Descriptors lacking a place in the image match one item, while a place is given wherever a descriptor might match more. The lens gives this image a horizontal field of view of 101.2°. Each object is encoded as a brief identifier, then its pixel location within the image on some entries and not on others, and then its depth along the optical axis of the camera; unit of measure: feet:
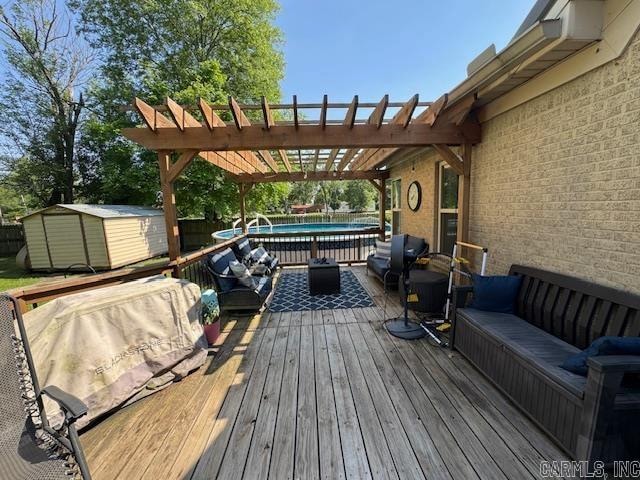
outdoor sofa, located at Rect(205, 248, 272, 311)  12.66
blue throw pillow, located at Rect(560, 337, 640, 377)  4.75
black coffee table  15.69
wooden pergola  10.71
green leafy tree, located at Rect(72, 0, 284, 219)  32.73
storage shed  28.25
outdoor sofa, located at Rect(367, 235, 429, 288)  16.10
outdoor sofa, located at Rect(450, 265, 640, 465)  4.65
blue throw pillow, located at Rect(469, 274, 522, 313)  9.00
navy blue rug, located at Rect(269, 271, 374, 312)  14.21
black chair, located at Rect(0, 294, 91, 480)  3.96
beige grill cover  6.24
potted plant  10.37
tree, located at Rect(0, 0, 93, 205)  36.50
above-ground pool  55.06
